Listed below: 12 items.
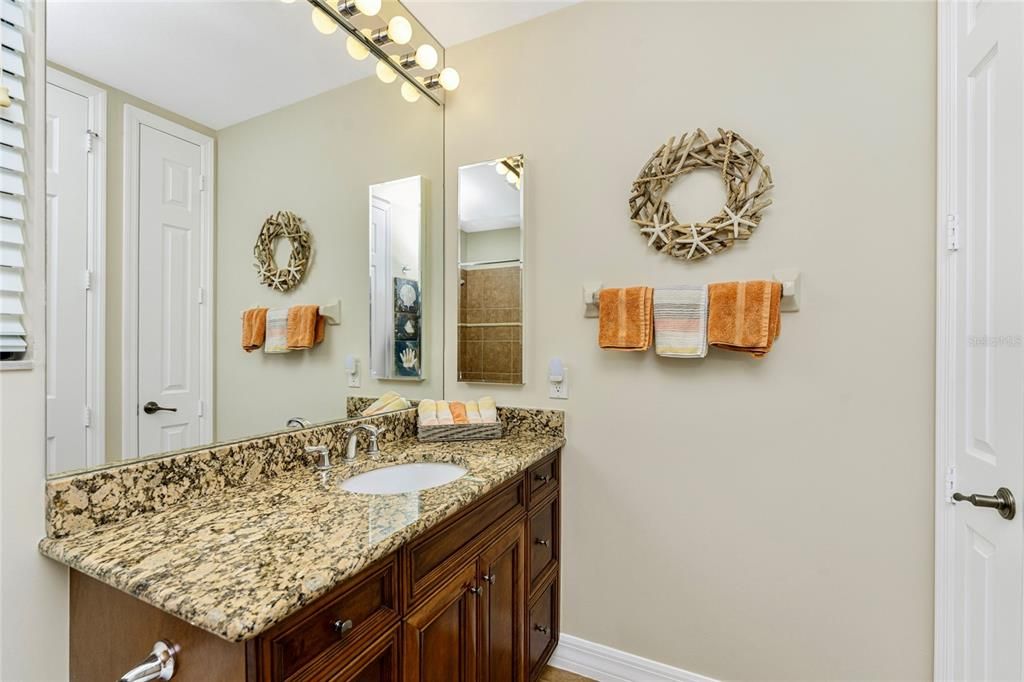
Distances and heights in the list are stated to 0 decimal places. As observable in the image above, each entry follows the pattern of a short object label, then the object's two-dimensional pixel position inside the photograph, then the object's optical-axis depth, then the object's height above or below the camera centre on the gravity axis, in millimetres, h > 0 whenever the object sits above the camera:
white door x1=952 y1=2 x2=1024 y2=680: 1018 +11
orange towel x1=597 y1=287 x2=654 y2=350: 1639 +75
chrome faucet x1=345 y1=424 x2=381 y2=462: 1567 -369
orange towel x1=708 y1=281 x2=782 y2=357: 1463 +77
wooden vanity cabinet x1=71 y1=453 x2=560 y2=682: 752 -601
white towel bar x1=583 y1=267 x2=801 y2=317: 1475 +172
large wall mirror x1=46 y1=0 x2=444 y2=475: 940 +322
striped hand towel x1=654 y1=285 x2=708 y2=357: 1561 +63
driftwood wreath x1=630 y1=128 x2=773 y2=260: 1562 +537
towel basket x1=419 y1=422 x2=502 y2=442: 1849 -393
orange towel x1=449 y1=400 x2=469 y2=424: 1877 -317
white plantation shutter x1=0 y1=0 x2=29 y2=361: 826 +278
